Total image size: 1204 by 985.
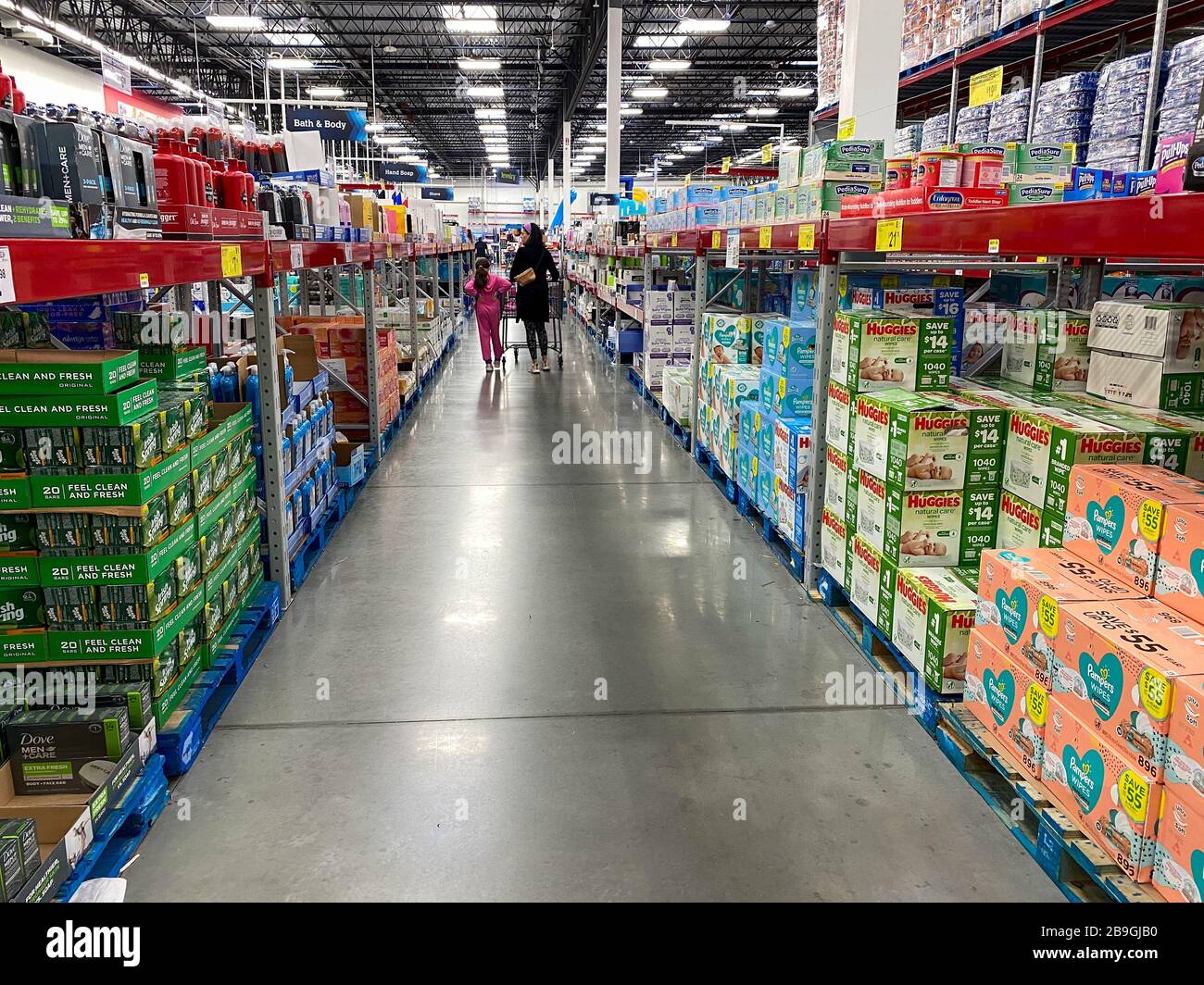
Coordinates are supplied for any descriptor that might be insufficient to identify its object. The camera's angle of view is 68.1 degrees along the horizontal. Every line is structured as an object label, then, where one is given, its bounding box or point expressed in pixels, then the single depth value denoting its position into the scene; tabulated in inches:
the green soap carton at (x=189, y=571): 120.0
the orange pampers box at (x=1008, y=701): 100.2
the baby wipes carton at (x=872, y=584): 141.0
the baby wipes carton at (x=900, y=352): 150.6
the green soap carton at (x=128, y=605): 109.9
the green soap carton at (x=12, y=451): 105.3
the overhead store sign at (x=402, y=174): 877.8
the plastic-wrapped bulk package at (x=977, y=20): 222.5
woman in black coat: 508.1
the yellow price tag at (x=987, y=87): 179.2
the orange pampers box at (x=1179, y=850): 75.6
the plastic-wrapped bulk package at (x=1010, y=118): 217.0
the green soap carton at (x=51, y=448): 105.5
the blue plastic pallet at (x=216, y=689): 114.5
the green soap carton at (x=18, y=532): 106.7
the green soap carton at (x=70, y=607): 108.7
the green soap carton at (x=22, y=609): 107.7
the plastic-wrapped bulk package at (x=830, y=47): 260.4
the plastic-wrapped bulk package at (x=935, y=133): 262.4
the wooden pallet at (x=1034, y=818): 87.0
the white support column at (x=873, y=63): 213.0
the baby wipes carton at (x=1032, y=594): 96.4
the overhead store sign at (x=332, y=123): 407.8
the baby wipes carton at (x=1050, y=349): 138.3
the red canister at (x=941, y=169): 153.6
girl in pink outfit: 489.1
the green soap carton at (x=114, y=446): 106.6
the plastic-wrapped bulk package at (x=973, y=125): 237.0
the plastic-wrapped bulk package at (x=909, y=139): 291.7
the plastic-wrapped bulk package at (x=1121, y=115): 176.9
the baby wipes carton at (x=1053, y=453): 109.0
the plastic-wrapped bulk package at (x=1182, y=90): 159.9
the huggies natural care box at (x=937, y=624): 121.4
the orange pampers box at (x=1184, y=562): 87.0
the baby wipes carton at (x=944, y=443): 128.9
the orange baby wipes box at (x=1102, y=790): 82.4
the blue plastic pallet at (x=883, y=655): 129.0
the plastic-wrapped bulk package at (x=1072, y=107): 193.3
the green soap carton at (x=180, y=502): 117.9
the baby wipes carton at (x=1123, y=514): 93.6
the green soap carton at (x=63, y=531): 107.3
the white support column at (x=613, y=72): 630.5
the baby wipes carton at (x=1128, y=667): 79.4
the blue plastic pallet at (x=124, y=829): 91.0
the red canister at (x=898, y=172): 170.1
